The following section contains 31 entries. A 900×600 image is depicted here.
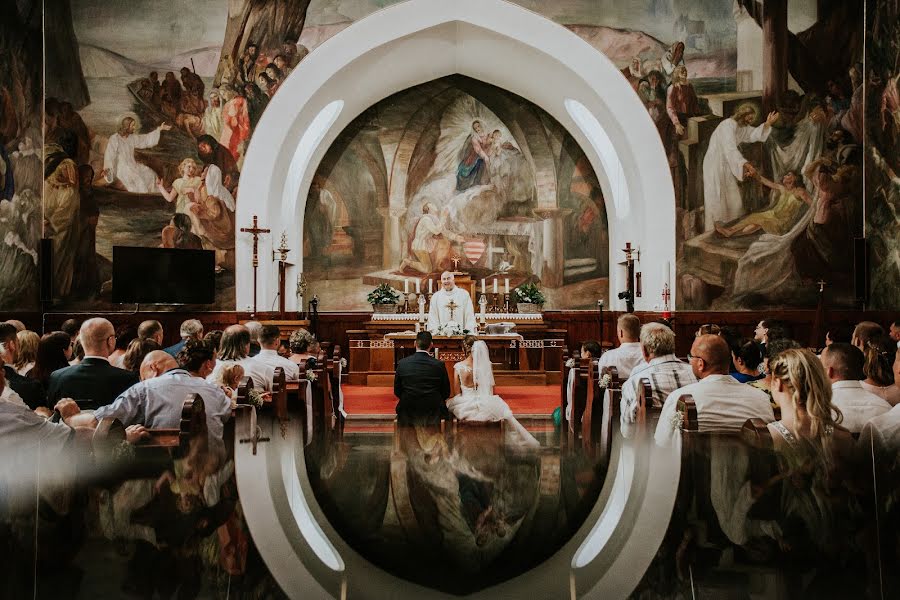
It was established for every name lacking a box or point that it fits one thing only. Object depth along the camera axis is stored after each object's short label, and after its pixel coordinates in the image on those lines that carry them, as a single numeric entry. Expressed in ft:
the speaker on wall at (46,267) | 47.55
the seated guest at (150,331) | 23.91
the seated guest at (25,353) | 22.03
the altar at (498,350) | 46.63
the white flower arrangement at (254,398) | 18.26
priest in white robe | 45.34
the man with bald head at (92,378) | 18.84
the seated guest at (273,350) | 26.15
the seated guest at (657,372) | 20.25
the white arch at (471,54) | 49.42
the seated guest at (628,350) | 27.14
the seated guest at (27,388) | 18.26
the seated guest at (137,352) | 23.07
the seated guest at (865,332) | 22.44
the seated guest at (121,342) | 26.94
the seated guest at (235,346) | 23.11
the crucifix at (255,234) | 48.85
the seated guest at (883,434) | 15.28
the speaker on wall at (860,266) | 48.21
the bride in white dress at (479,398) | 23.73
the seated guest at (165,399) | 16.28
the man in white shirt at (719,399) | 16.42
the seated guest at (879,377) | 17.28
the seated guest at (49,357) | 21.30
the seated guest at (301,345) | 28.94
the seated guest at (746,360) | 21.79
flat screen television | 45.37
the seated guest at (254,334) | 30.32
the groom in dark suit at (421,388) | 25.77
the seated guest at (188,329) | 28.32
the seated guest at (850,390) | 16.06
